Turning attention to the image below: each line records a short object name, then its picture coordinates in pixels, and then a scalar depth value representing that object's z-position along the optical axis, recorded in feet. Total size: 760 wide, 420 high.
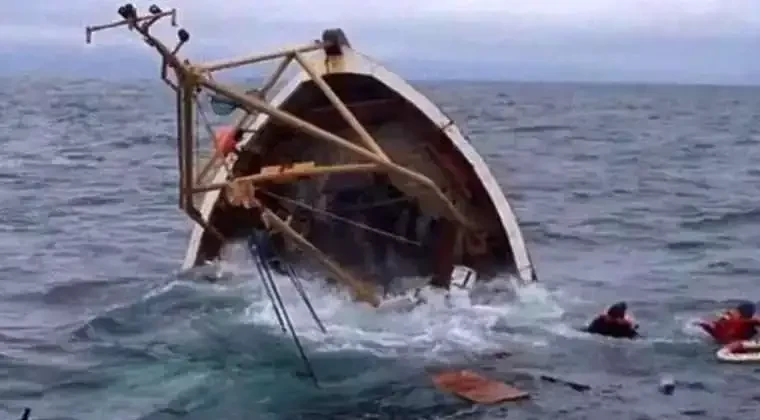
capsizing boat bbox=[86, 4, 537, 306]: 58.08
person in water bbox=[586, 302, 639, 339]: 55.72
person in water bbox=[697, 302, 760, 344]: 54.65
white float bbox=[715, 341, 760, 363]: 52.60
